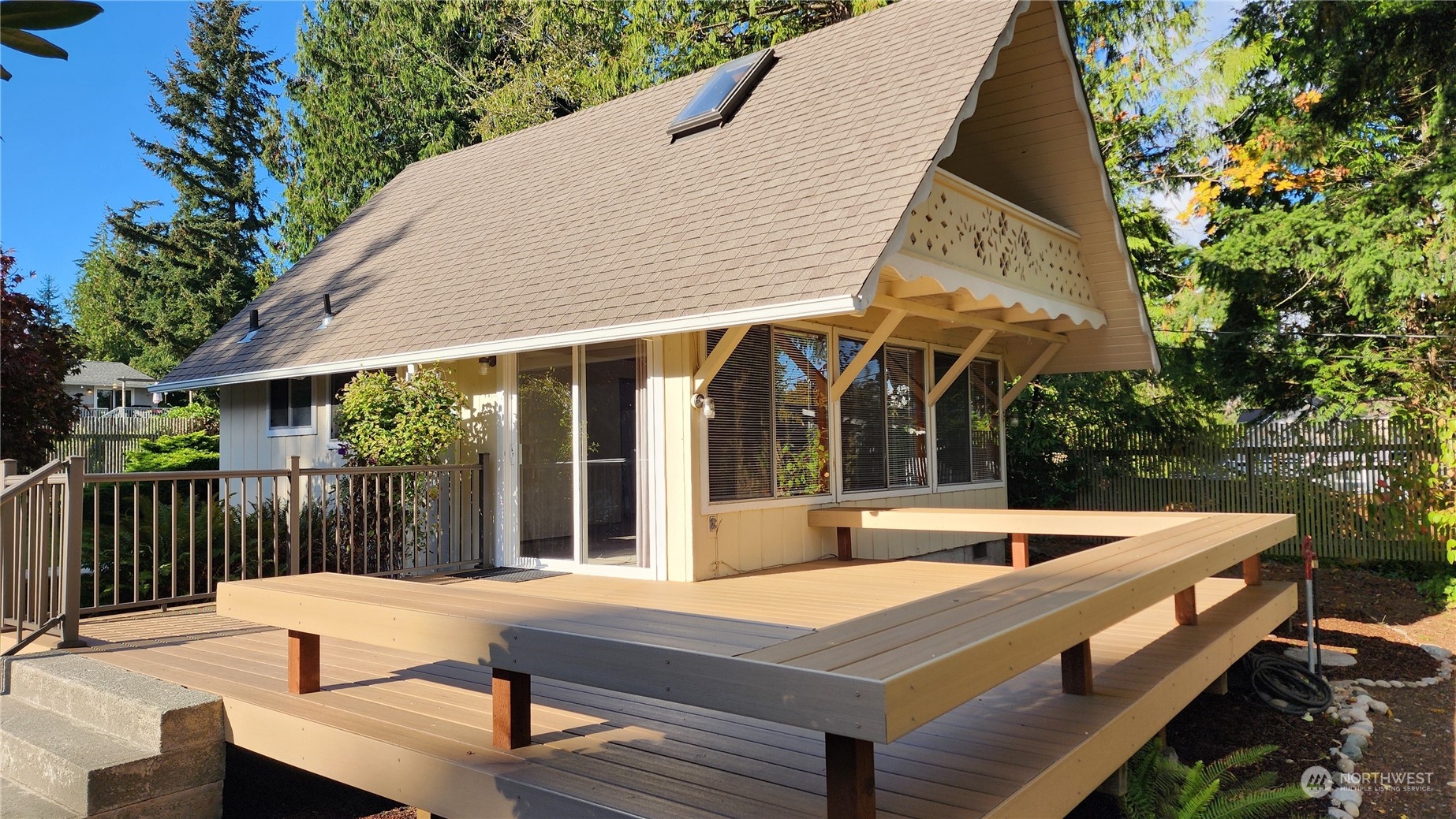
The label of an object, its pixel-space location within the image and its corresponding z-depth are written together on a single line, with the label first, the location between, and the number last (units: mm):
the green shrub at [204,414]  23703
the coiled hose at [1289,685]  6262
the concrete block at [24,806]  3852
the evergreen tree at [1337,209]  11344
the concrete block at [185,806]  3844
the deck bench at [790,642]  2373
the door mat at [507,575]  7715
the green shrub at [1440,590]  10109
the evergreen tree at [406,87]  19391
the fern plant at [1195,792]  4043
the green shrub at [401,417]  8320
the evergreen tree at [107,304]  32562
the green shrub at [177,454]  19938
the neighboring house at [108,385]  34844
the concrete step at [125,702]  4016
